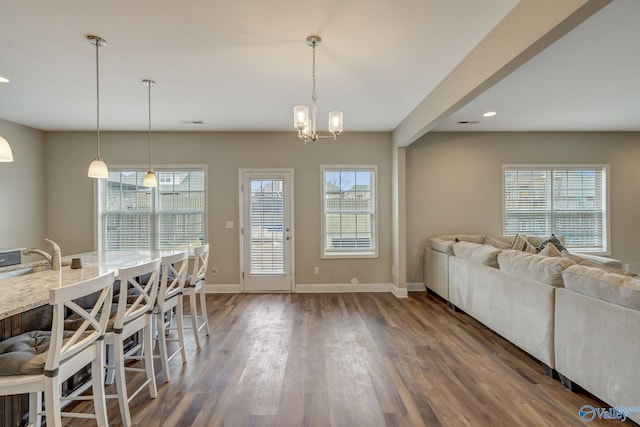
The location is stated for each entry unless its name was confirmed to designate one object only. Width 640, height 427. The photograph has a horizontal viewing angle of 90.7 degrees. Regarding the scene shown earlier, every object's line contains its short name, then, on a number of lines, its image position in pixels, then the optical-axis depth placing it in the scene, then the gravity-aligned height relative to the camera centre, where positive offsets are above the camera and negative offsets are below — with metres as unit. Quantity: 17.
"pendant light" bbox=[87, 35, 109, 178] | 2.89 +0.41
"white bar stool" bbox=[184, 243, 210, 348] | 3.16 -0.76
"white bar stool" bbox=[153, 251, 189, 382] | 2.53 -0.76
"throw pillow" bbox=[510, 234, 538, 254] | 4.07 -0.47
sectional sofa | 1.96 -0.81
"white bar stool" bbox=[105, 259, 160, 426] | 1.99 -0.76
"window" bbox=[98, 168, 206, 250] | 5.29 +0.05
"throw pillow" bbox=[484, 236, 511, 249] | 4.82 -0.49
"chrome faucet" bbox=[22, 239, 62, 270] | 2.58 -0.37
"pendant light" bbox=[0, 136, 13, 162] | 2.18 +0.43
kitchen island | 1.71 -0.46
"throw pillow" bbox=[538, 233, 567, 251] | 4.24 -0.45
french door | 5.30 -0.30
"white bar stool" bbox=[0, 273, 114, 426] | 1.47 -0.73
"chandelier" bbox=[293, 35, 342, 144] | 2.53 +0.78
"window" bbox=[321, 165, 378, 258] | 5.38 +0.01
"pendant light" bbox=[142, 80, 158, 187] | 3.78 +0.39
